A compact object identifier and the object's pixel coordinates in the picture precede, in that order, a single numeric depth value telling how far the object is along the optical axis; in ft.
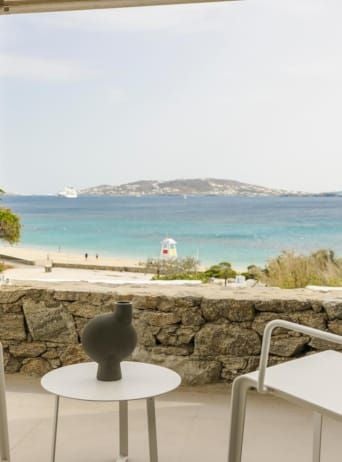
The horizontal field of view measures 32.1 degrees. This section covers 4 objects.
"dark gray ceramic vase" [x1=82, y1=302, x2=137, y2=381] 6.80
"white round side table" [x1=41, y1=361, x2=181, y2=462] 6.43
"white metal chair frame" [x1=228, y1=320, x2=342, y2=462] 5.61
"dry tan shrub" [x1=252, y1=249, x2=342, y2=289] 12.44
